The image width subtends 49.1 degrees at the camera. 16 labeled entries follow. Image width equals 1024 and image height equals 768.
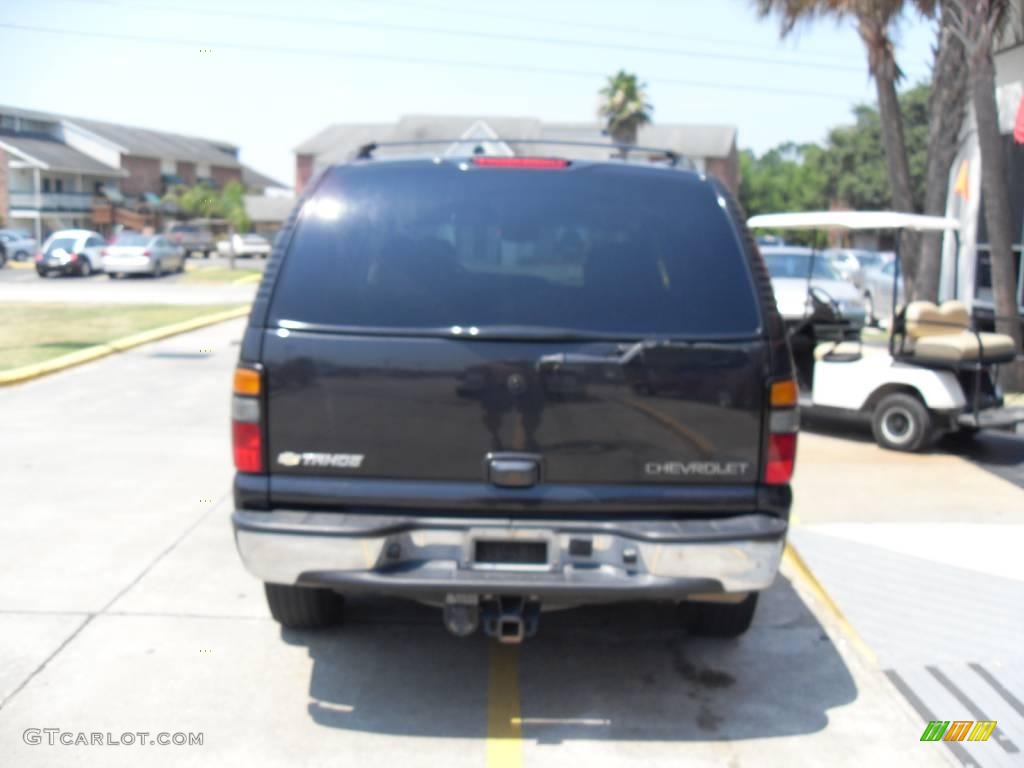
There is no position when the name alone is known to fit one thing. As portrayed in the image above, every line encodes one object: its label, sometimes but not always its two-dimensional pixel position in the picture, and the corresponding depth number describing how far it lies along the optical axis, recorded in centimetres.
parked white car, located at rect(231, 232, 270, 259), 5347
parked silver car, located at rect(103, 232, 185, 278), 3359
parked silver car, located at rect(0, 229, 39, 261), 4475
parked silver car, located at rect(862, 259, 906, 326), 2336
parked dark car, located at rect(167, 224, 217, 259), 4957
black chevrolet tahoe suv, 389
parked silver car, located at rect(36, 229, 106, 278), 3416
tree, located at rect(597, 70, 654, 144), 5872
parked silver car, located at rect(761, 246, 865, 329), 1672
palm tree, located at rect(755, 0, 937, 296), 1451
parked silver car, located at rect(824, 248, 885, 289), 2106
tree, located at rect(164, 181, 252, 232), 4050
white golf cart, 884
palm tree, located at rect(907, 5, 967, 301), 1394
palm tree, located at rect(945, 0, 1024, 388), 1152
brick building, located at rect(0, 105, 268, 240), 5456
